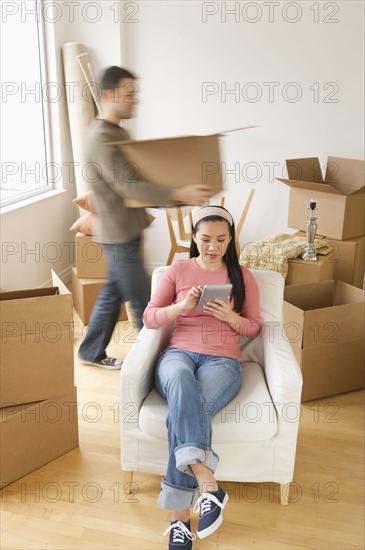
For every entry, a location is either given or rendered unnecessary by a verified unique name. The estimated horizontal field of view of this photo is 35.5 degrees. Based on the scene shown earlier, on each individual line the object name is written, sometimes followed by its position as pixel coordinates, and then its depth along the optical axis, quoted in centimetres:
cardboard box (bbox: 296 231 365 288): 344
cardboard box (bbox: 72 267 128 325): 350
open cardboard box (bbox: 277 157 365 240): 341
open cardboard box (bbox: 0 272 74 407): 204
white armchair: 193
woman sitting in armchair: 181
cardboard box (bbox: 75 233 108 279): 354
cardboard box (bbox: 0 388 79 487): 208
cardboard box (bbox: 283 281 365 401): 258
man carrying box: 211
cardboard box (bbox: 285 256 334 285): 322
